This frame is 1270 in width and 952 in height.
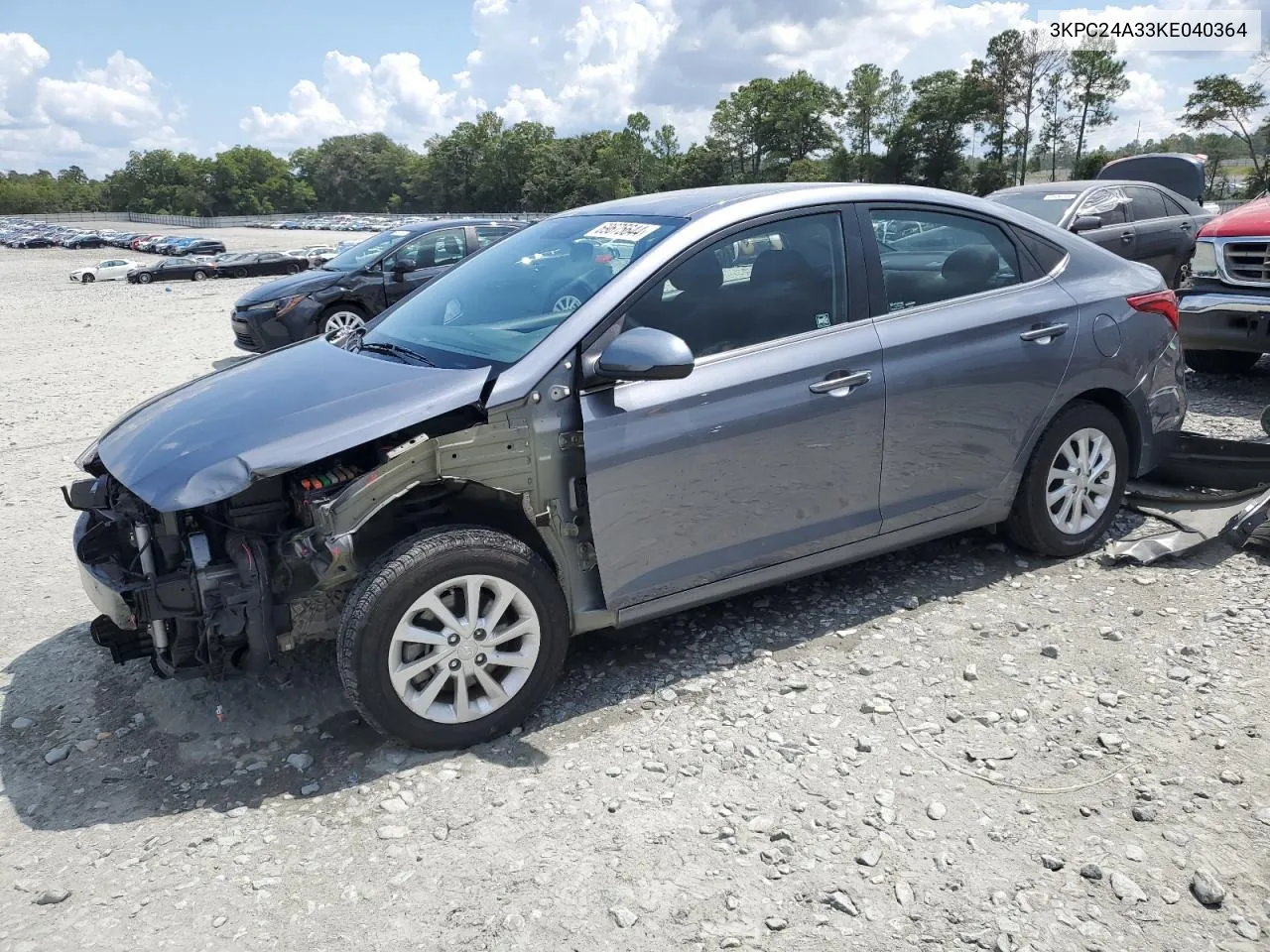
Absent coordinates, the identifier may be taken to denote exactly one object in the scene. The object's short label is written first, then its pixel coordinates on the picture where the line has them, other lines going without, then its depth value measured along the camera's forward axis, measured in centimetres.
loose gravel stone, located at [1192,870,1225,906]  246
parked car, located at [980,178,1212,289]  978
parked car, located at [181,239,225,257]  4797
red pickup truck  704
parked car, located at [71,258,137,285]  3775
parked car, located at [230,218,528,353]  1128
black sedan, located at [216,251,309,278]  3631
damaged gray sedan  310
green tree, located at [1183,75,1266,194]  4197
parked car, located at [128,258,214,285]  3575
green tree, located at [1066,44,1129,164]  6612
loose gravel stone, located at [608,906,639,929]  247
